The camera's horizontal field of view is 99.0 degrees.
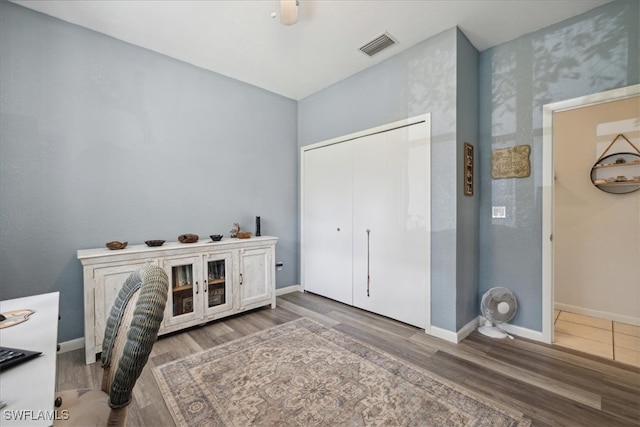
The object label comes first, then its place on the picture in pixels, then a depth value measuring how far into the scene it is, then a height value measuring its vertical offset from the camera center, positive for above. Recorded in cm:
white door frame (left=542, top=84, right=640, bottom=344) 238 -9
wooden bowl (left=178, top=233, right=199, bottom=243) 276 -26
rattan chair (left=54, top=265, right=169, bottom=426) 81 -47
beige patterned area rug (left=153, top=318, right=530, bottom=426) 156 -117
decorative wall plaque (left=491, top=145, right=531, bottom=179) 249 +44
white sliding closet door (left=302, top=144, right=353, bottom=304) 340 -14
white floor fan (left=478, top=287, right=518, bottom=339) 252 -93
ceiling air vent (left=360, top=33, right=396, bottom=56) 258 +163
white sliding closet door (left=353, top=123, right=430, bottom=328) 267 -14
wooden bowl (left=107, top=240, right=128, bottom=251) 232 -27
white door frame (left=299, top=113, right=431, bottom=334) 259 +88
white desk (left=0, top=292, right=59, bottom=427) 63 -46
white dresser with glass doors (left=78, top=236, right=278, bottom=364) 212 -63
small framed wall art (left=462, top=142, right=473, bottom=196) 255 +38
